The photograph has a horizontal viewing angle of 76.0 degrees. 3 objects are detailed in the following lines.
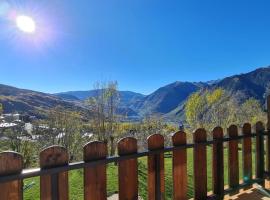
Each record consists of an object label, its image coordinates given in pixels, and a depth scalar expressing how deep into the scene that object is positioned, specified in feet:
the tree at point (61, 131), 18.60
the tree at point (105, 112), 19.14
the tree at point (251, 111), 37.44
